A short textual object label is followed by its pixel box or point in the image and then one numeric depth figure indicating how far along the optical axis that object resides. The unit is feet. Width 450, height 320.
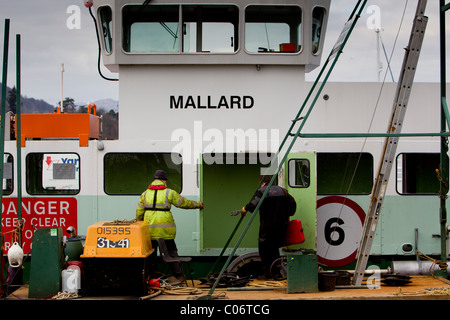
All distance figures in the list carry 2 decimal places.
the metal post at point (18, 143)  52.85
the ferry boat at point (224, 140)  59.41
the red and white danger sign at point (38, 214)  59.47
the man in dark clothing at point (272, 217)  53.47
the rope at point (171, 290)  48.88
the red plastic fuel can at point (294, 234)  54.34
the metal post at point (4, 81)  50.03
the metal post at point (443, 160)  53.62
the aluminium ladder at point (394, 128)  50.78
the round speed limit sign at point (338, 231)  59.47
